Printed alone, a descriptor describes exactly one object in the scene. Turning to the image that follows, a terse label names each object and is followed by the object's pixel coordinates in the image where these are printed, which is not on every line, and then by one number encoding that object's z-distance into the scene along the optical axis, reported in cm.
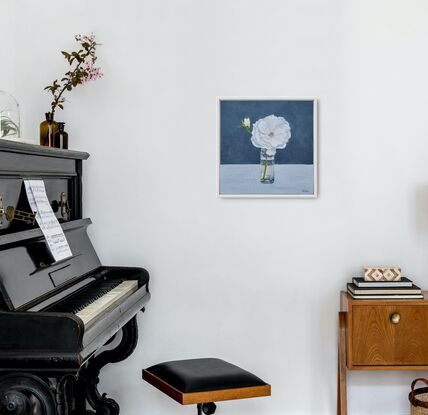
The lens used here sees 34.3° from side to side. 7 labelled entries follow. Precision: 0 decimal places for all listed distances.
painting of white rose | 342
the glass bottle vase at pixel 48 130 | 320
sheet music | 253
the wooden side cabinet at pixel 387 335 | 313
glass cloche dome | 275
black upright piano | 207
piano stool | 253
